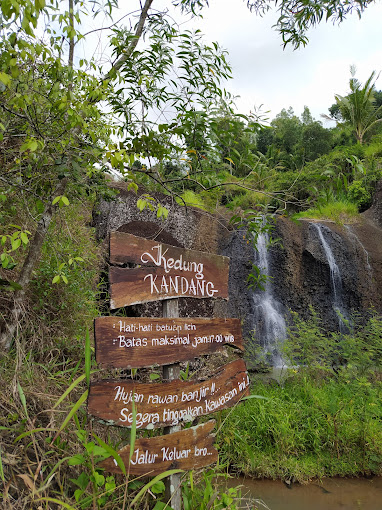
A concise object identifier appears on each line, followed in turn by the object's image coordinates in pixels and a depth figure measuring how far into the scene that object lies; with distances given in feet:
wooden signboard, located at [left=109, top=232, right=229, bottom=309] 7.75
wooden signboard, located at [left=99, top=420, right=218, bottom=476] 7.08
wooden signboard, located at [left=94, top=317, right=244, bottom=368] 7.22
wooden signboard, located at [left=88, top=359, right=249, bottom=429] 6.95
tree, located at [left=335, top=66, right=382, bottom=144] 63.46
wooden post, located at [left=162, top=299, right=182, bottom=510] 7.54
